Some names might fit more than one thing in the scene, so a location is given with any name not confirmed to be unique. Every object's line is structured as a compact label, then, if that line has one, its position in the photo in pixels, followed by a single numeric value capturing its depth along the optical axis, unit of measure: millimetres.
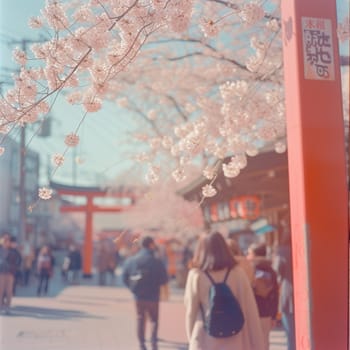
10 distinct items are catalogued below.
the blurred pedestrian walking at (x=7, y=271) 10562
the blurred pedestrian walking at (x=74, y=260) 19094
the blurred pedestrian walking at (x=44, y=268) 15095
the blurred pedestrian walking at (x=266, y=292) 5703
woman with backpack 4070
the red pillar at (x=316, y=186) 3320
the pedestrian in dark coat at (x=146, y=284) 7141
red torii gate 24969
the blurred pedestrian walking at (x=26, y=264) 19159
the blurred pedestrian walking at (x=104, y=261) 18875
